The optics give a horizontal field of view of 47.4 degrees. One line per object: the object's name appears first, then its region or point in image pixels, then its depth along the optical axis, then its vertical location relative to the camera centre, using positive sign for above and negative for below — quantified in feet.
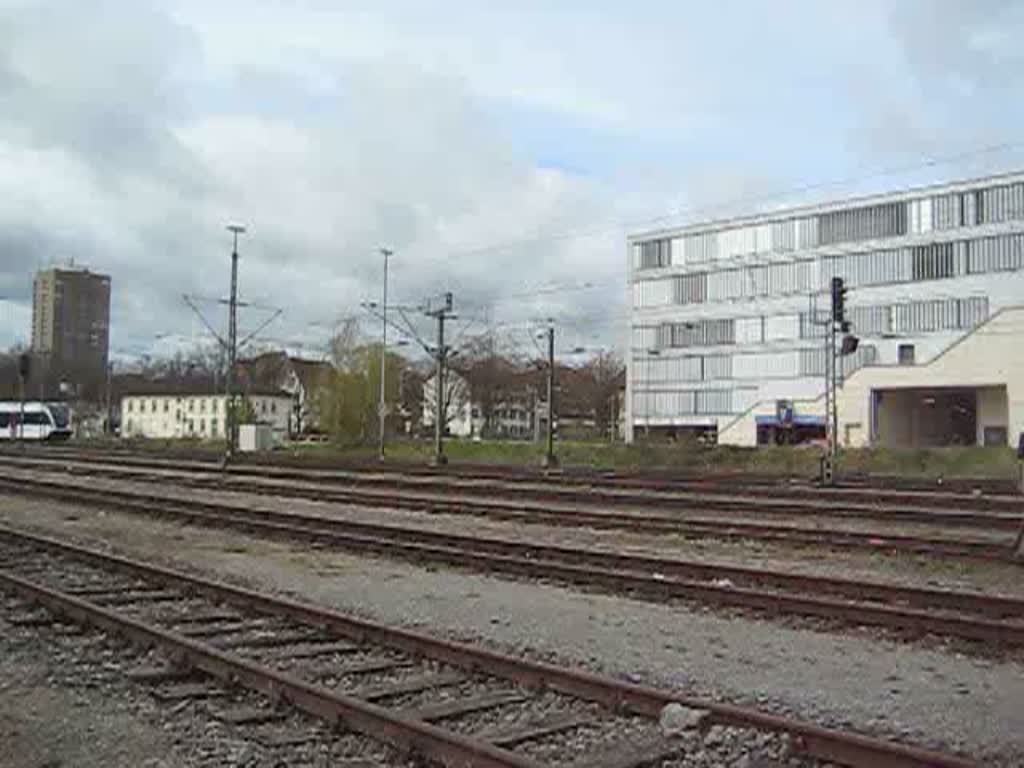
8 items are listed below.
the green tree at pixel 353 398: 261.44 +7.77
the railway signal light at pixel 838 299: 107.14 +13.05
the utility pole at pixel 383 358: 188.90 +14.54
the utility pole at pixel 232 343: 153.07 +11.86
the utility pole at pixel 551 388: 164.44 +7.04
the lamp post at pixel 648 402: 351.87 +10.58
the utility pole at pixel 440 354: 171.01 +12.01
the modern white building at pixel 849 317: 265.75 +32.61
